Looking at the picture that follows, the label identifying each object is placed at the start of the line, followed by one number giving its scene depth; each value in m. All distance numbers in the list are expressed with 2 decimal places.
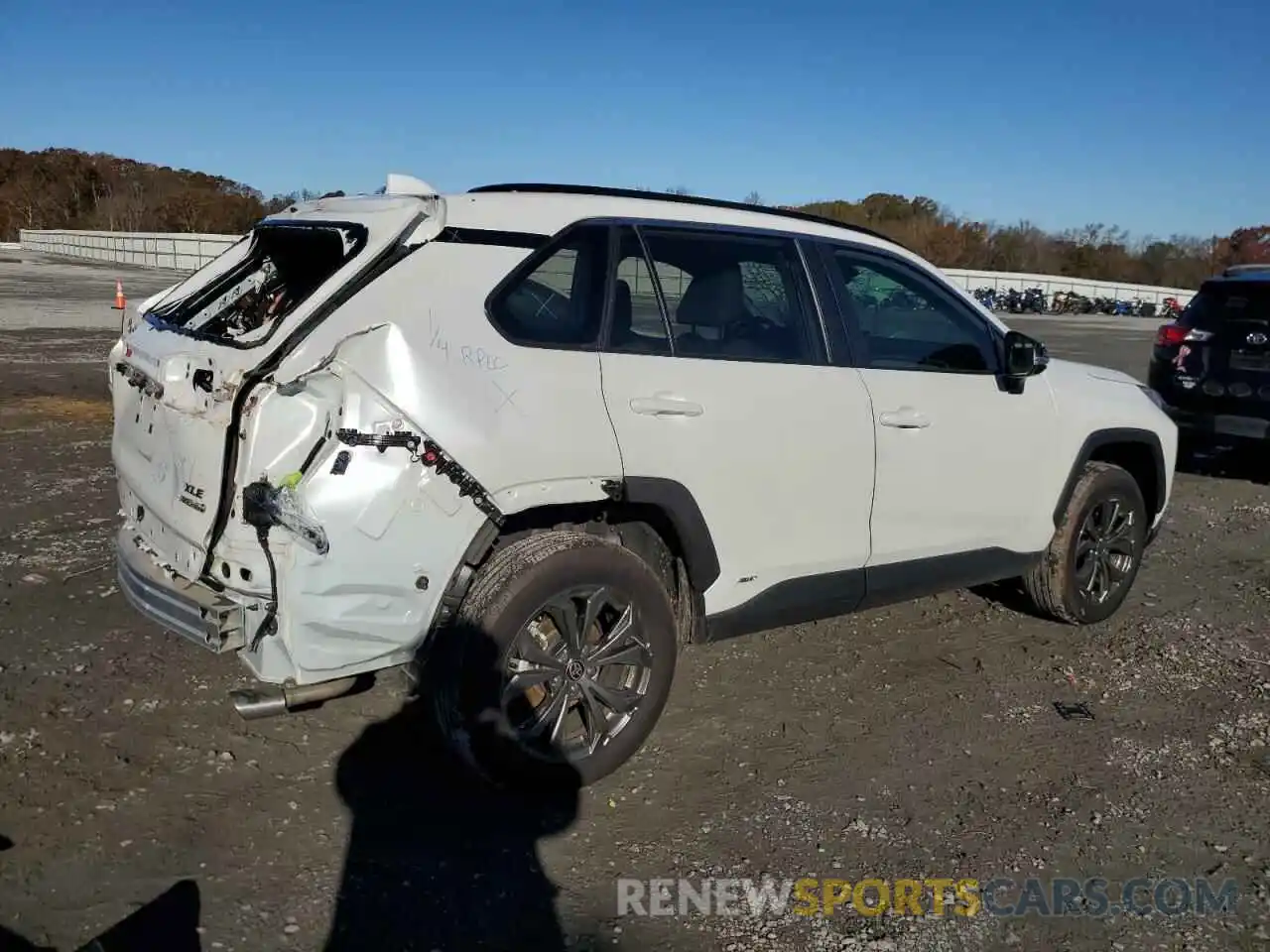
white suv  2.99
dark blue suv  8.41
